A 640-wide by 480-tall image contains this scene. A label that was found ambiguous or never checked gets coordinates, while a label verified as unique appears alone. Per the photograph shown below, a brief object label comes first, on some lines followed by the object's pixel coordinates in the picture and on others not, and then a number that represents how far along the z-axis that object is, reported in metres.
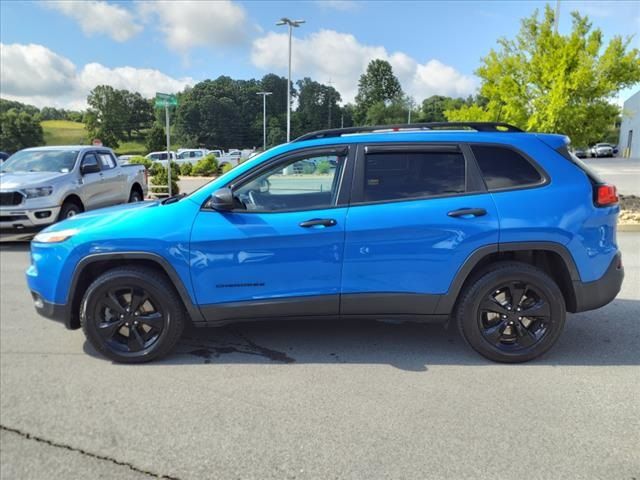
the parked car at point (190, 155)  35.32
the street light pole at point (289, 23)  27.97
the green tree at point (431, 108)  92.45
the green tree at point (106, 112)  92.19
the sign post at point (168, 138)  13.27
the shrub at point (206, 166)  30.47
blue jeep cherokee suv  3.42
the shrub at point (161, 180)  17.89
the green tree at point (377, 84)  106.44
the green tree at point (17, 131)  74.00
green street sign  11.81
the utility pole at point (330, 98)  91.22
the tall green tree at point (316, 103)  90.06
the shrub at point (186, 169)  30.94
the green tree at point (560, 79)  10.11
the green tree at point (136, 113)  97.31
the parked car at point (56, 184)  8.28
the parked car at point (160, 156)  34.87
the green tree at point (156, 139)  81.00
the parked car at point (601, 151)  50.91
